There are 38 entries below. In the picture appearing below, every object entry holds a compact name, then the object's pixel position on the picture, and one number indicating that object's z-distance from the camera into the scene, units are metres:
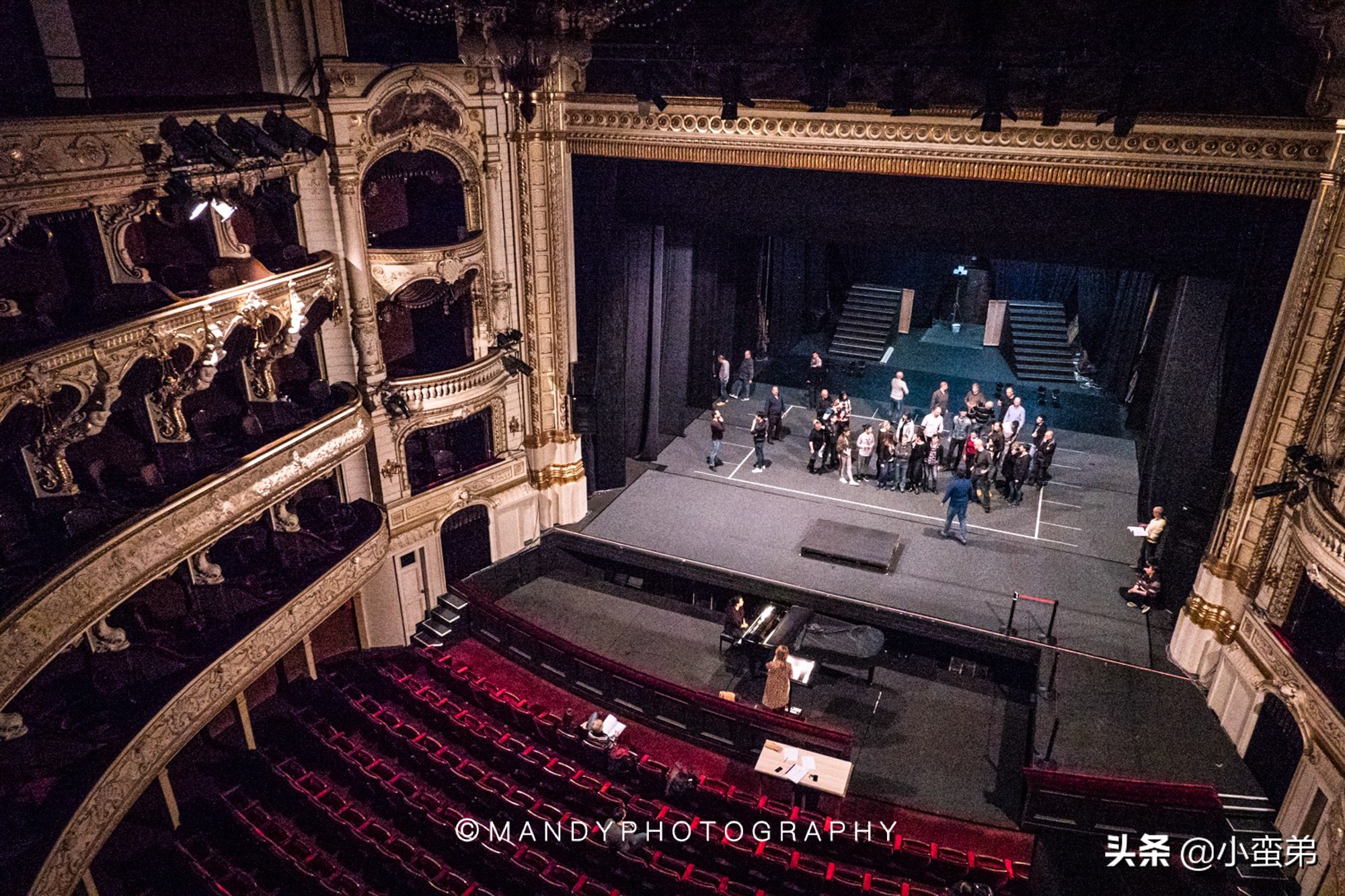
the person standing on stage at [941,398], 18.22
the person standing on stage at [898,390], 20.20
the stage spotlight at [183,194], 9.84
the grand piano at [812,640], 13.51
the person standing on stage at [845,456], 17.77
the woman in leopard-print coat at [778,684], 12.18
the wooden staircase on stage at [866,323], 24.84
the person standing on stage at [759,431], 18.05
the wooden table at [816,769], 10.62
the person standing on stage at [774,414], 18.84
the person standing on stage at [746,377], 21.31
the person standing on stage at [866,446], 17.95
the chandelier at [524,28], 9.93
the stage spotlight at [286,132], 11.05
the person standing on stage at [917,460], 17.25
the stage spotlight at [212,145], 9.86
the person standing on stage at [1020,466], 16.77
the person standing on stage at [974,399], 18.77
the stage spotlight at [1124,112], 10.45
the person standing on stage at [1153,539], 14.12
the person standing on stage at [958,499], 15.22
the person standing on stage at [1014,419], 17.52
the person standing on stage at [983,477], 16.75
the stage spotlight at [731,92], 12.14
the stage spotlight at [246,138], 10.32
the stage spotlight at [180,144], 9.73
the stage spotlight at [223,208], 10.22
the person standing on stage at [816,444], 18.03
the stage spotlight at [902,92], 11.45
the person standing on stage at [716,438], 18.19
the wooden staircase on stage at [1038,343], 23.36
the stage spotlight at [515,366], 15.36
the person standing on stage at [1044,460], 17.41
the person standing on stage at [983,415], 18.92
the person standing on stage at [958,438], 18.28
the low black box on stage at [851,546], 15.20
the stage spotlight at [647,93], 13.20
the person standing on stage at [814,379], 21.73
